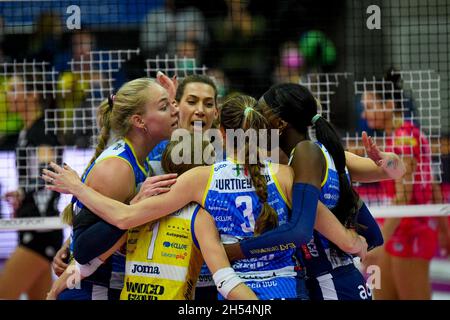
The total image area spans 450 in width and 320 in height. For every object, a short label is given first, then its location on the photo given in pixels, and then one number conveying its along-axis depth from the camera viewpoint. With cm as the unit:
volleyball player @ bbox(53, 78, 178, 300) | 928
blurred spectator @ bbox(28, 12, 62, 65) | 1520
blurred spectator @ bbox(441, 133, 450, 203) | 1712
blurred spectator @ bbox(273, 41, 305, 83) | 1908
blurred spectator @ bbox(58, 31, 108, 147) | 1402
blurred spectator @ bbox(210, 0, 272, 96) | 2128
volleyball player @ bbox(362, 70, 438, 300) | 1397
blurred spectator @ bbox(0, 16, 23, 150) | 1548
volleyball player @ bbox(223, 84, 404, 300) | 865
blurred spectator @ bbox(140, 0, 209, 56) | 1902
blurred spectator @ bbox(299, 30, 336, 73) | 1897
